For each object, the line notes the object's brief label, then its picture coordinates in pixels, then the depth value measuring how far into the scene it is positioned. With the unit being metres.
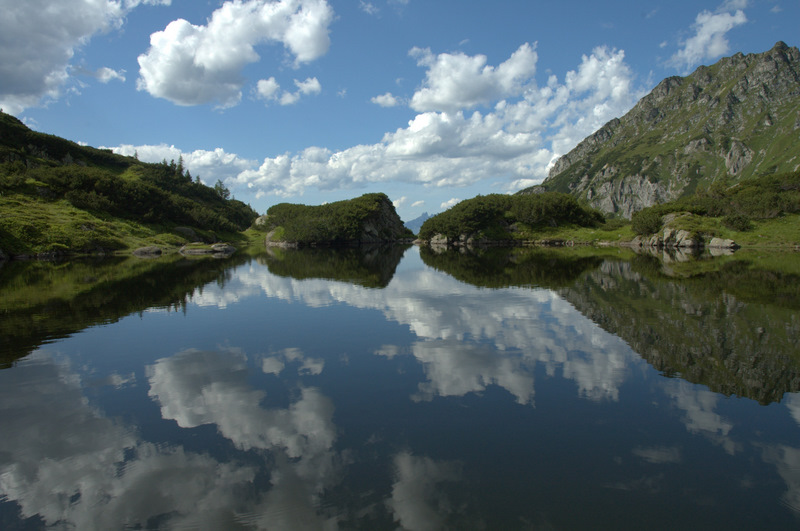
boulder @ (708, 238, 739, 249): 89.22
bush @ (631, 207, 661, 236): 111.94
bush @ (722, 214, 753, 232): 97.19
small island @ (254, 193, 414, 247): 146.62
